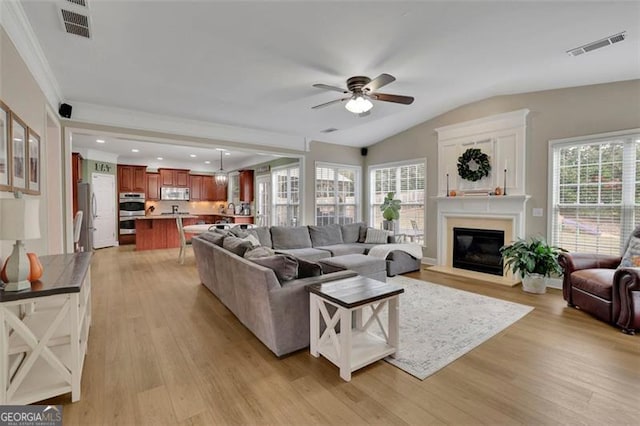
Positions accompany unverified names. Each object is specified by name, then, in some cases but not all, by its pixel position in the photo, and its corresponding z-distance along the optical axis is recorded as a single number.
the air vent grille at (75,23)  2.29
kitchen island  7.83
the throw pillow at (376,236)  5.86
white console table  1.67
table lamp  1.62
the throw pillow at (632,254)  3.20
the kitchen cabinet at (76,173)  6.39
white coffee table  2.10
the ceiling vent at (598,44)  2.91
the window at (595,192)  3.85
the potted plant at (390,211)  6.36
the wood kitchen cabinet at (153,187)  9.43
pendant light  8.47
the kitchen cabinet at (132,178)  8.81
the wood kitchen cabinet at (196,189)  10.30
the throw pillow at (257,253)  2.81
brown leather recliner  2.83
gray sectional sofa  2.43
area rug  2.42
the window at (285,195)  7.53
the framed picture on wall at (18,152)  2.24
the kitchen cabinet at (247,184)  9.21
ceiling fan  3.32
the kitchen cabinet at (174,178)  9.68
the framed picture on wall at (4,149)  2.02
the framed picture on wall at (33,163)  2.65
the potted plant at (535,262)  4.10
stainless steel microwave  9.72
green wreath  5.07
